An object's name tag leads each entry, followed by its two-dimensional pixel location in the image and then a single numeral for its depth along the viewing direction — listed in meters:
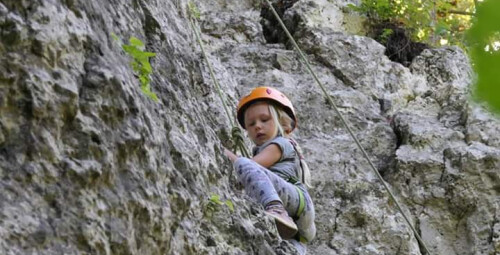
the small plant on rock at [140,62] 5.56
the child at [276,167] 7.53
